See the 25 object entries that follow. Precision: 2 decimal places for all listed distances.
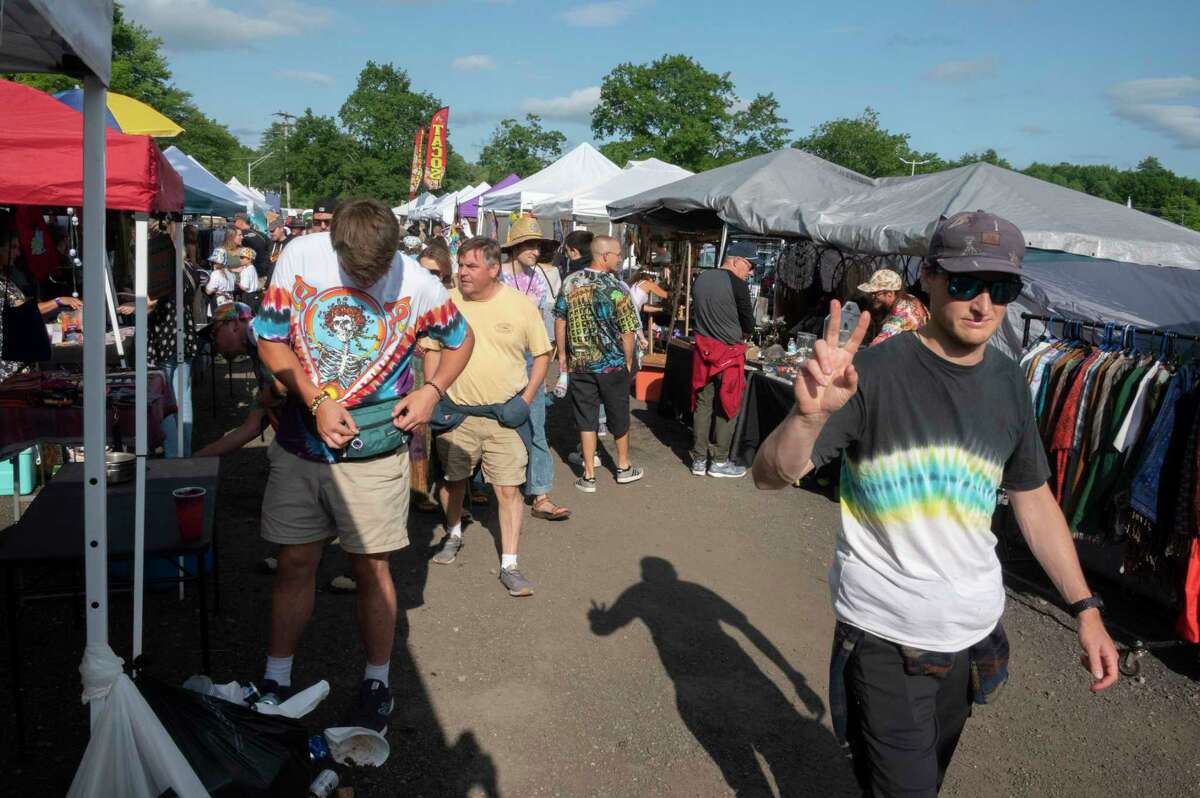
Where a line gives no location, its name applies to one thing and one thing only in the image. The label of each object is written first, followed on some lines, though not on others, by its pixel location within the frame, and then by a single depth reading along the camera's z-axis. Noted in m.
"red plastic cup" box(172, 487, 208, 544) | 3.43
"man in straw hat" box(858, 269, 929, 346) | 6.68
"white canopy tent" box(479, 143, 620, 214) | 18.08
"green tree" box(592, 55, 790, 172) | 58.69
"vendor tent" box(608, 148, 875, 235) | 9.00
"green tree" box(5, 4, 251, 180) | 35.69
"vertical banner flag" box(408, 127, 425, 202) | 26.38
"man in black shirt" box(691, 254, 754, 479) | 7.76
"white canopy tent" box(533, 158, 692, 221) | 15.40
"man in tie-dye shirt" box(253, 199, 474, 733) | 3.06
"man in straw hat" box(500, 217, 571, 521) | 6.35
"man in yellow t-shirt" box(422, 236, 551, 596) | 5.02
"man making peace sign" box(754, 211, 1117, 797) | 2.17
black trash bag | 2.24
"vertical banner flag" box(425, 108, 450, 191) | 23.75
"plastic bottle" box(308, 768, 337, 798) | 2.92
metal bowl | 4.14
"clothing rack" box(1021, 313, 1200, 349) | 4.86
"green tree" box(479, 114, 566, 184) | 73.94
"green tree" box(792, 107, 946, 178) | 71.69
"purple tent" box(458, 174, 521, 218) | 26.05
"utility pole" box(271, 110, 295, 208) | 72.59
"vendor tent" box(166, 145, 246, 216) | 11.45
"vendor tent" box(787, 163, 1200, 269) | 6.69
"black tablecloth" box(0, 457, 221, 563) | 3.24
